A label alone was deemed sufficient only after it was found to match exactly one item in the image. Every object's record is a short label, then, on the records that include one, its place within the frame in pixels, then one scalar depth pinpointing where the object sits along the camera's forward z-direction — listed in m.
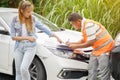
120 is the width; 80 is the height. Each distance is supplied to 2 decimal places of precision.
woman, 6.87
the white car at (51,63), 7.18
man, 6.78
